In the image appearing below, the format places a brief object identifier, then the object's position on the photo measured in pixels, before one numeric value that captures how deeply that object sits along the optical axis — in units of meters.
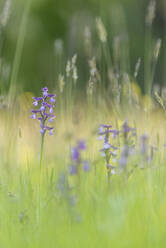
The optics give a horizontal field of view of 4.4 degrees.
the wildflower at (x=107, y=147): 2.96
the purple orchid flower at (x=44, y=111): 2.98
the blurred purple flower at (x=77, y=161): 2.87
